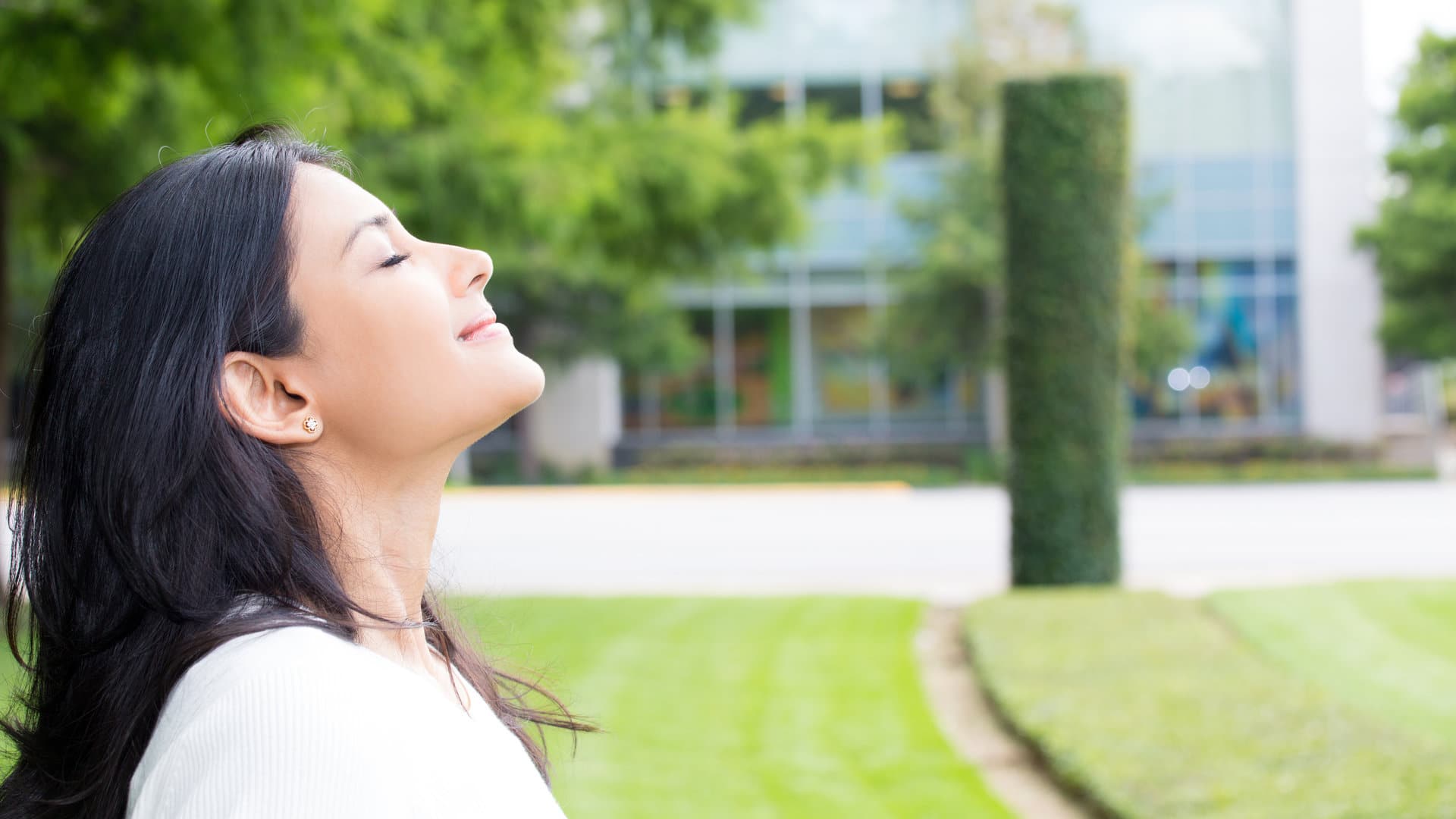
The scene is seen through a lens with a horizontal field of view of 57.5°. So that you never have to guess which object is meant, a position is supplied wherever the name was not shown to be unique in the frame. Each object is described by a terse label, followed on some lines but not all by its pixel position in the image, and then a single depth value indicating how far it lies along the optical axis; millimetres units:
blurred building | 26031
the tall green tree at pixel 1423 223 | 22234
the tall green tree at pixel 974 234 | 23312
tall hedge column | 10164
